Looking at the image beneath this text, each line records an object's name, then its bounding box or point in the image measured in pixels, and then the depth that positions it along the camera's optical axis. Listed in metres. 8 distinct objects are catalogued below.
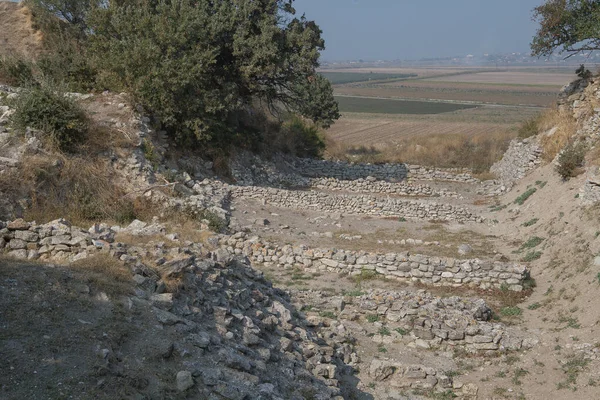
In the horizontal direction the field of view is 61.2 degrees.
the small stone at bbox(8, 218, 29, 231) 8.27
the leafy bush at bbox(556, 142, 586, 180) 18.23
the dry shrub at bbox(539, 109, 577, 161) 22.17
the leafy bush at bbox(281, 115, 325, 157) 30.41
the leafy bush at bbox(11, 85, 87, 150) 14.94
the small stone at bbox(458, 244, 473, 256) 14.95
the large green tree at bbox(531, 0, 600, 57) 21.94
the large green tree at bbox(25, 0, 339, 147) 19.45
